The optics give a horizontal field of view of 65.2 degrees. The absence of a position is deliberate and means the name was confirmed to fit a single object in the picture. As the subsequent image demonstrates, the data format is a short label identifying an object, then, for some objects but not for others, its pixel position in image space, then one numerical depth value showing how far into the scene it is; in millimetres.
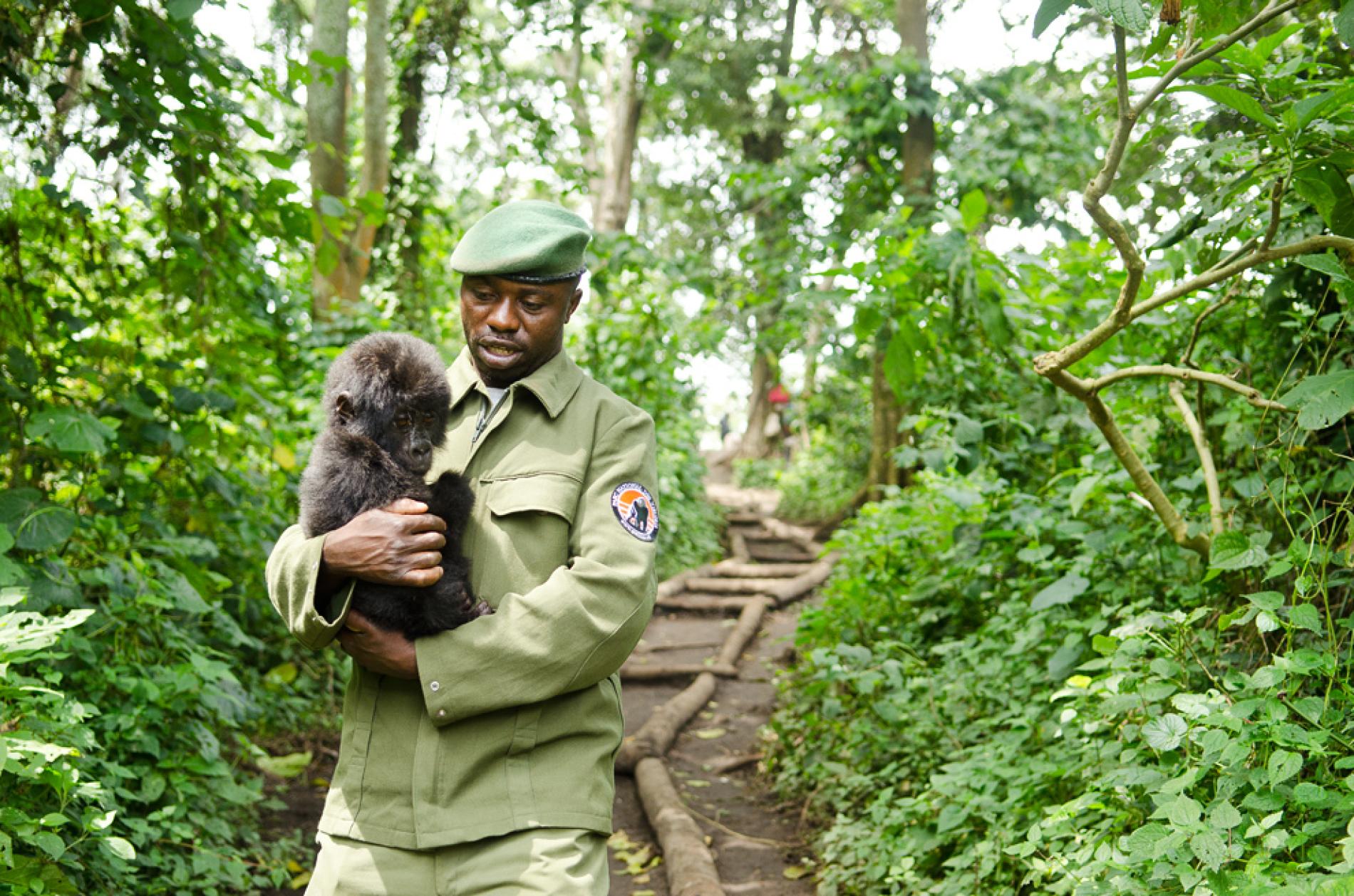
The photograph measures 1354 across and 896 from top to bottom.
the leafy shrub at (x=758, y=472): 20562
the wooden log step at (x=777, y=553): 13302
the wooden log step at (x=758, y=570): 11633
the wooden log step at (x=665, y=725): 5977
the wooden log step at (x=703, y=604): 10195
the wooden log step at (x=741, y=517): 15461
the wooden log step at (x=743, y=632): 8438
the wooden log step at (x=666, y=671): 7781
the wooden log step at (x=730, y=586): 10797
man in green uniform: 2088
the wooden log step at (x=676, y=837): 4312
